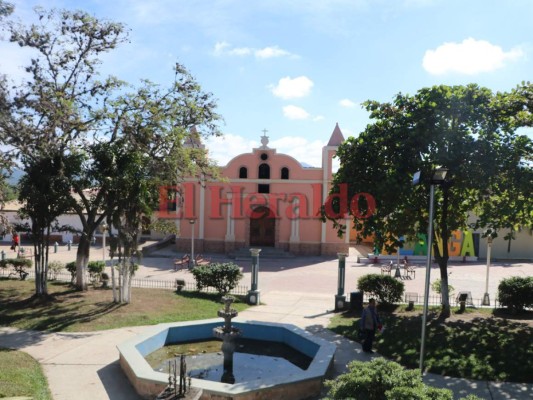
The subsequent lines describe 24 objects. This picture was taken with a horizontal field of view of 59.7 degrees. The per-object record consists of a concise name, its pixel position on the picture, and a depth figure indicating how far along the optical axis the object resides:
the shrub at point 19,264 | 21.36
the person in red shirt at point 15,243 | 32.69
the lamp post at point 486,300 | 18.23
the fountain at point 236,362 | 8.44
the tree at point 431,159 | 13.23
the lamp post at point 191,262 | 27.92
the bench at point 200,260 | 29.03
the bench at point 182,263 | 27.94
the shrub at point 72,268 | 20.38
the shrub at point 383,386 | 5.75
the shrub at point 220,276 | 18.98
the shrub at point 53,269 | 21.38
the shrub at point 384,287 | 17.11
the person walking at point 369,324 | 11.81
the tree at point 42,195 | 15.80
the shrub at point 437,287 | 17.92
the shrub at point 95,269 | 20.84
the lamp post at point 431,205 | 8.74
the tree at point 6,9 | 13.70
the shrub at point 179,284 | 19.75
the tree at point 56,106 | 15.70
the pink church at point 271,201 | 34.06
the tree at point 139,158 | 15.93
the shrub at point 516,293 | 16.42
